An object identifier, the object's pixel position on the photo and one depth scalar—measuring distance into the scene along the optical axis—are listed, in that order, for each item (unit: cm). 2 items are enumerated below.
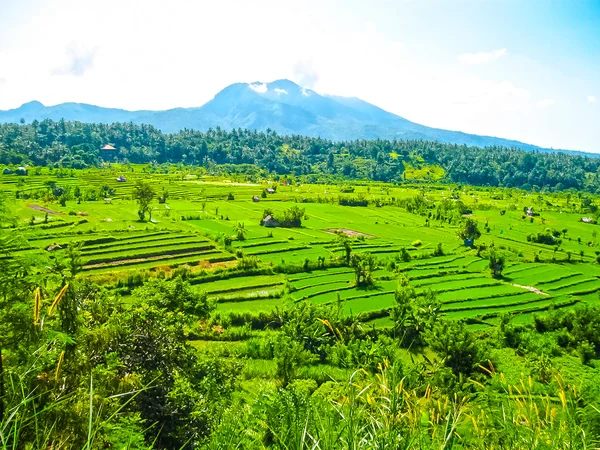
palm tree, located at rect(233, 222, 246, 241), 5597
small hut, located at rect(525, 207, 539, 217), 8722
